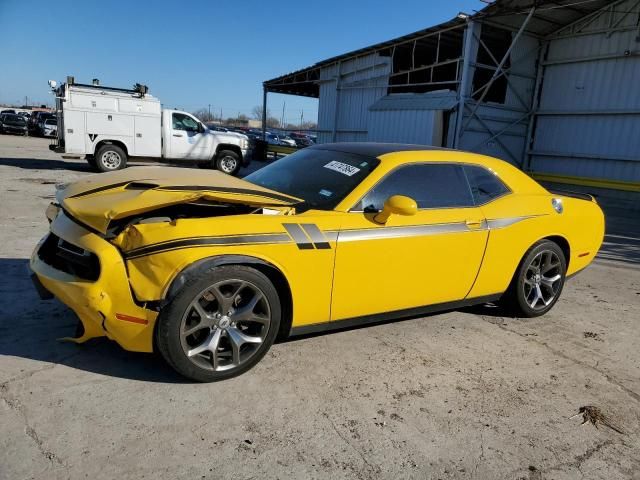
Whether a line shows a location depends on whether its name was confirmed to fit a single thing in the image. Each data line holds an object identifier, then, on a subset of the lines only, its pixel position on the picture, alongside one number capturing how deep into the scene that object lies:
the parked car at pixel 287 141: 37.18
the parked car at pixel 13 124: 30.75
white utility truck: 13.33
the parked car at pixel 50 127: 30.37
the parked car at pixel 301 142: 36.37
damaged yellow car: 2.75
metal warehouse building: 14.74
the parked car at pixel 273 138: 38.38
